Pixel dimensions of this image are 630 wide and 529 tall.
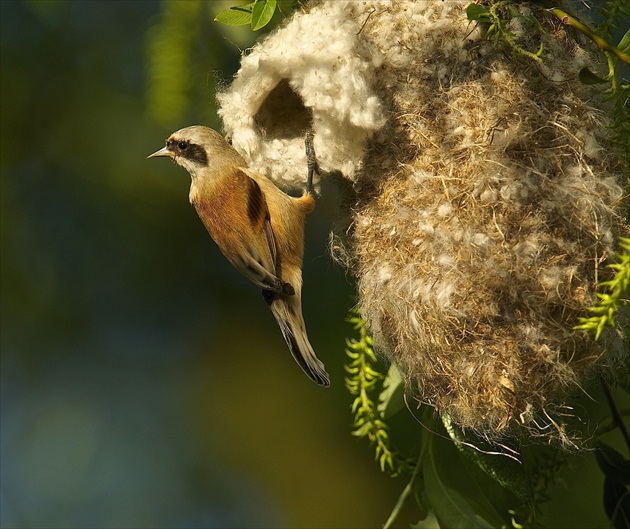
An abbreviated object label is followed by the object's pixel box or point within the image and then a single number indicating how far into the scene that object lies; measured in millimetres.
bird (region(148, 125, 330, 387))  4828
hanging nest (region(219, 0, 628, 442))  4227
